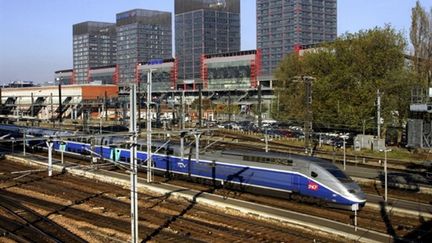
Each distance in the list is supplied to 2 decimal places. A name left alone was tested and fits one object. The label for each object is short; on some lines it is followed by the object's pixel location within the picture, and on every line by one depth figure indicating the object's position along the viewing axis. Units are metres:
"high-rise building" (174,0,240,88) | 155.66
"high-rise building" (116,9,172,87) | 186.75
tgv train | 25.92
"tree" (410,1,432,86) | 55.62
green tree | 55.03
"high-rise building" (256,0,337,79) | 135.88
